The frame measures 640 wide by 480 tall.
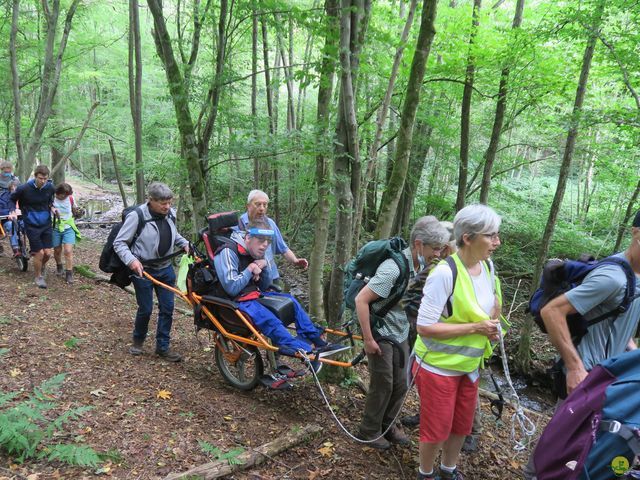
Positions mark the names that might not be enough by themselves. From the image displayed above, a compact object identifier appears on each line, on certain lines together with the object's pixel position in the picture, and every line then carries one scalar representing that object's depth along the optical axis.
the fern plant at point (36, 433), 2.85
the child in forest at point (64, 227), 8.01
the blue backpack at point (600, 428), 1.71
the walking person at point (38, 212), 7.30
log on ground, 2.92
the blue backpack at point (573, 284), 2.24
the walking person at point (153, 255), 4.82
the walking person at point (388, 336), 3.13
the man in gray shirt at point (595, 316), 2.21
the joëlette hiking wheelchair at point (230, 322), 4.10
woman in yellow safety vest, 2.55
